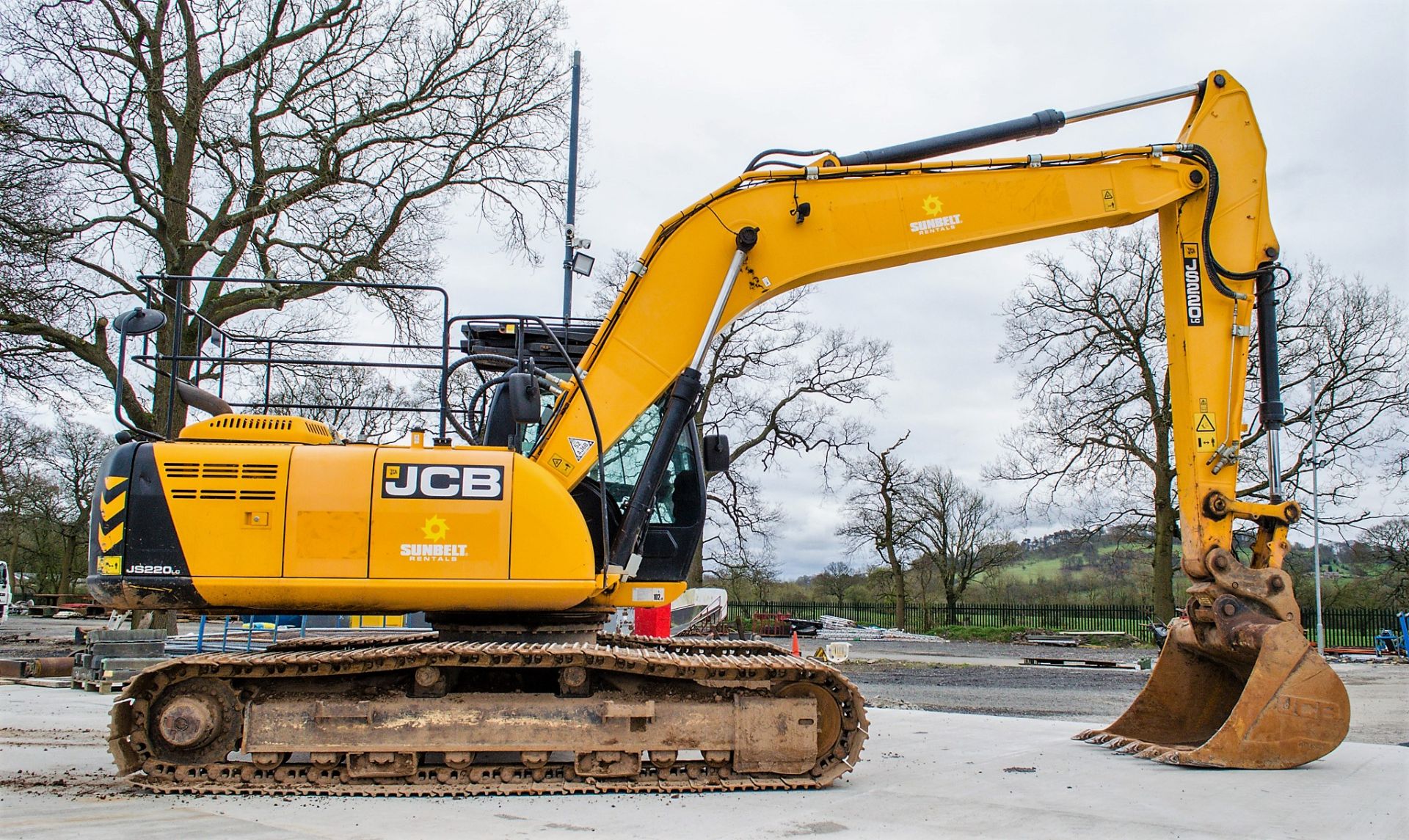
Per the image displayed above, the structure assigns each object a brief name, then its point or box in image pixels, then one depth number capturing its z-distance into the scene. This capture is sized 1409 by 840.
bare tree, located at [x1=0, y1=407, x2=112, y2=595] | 43.94
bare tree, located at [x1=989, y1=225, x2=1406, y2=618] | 25.95
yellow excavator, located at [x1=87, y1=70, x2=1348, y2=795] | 6.14
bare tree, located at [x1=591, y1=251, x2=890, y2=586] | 28.45
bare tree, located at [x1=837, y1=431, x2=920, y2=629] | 36.62
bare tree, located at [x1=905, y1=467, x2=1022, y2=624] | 40.50
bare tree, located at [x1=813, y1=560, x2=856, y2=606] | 45.25
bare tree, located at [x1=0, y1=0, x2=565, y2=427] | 17.08
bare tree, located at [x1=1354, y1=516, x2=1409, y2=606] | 29.83
